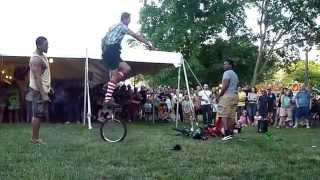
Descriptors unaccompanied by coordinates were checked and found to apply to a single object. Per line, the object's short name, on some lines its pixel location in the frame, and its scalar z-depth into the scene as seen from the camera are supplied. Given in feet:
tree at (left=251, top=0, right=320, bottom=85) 77.17
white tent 35.14
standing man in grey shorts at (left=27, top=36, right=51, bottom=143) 19.73
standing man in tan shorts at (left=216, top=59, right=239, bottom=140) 24.54
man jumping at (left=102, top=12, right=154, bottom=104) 21.04
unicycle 21.60
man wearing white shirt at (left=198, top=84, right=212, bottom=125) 40.07
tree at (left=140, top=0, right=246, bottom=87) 80.60
